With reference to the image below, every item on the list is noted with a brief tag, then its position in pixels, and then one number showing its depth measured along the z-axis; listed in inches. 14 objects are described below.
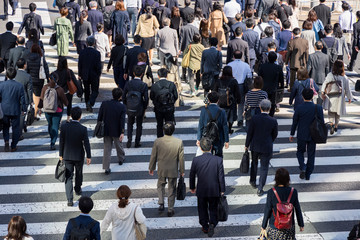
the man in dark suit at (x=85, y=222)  321.4
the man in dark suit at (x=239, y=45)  633.0
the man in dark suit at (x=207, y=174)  386.3
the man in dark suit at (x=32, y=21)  763.4
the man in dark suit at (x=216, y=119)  457.1
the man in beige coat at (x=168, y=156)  413.4
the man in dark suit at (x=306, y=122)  475.5
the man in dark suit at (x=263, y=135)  446.6
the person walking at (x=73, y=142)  436.1
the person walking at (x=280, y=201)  346.9
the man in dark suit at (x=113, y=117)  483.2
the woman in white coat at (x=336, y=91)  566.9
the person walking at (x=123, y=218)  341.7
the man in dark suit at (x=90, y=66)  603.5
